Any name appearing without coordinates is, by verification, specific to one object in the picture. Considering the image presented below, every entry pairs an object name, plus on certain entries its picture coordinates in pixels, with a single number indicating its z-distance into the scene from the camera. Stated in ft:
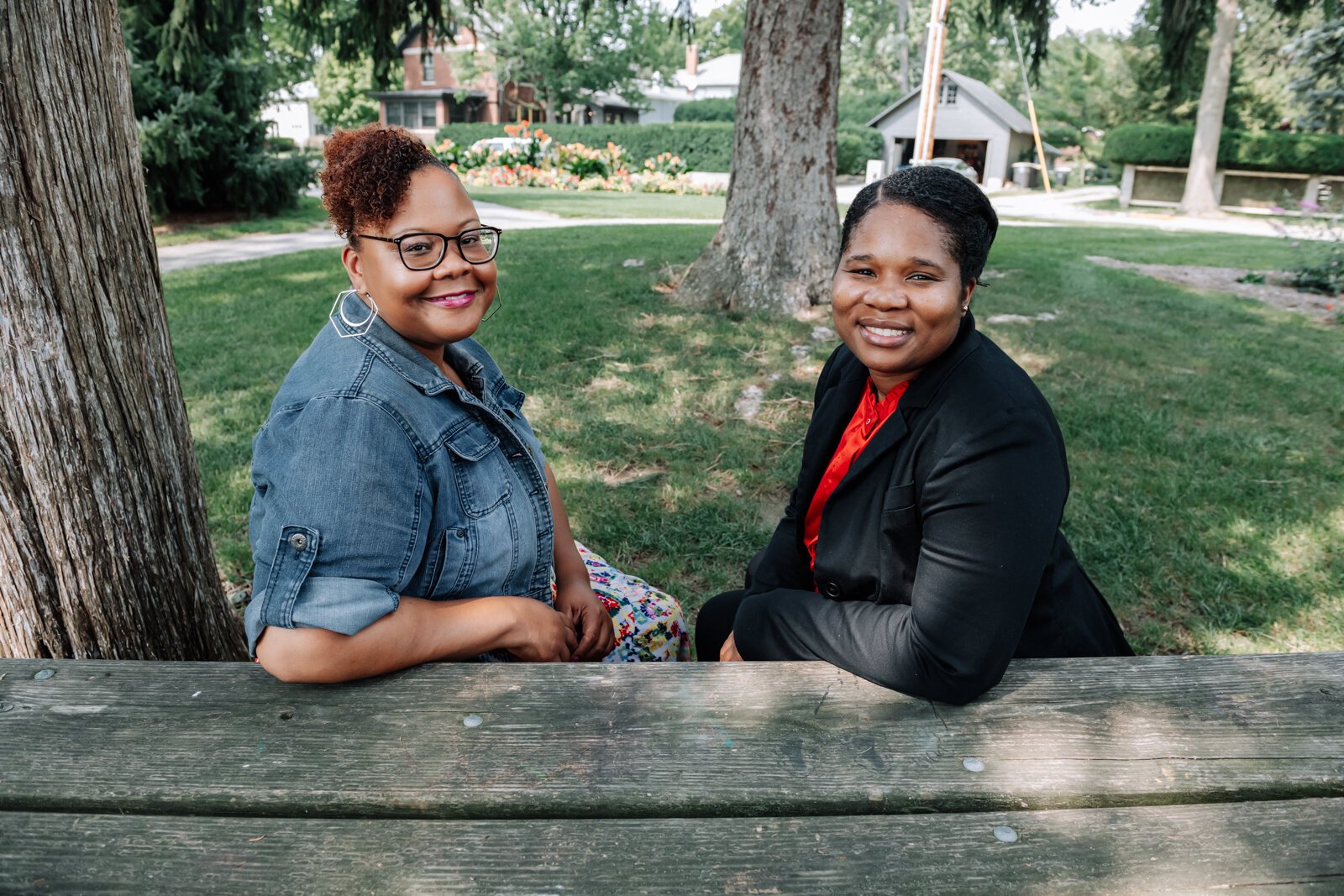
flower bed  82.53
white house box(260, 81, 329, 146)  190.88
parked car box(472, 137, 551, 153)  86.53
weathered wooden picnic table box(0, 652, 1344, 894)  3.71
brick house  148.66
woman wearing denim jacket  4.78
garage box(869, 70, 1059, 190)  140.15
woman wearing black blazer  4.85
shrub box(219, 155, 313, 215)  43.52
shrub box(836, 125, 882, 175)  116.67
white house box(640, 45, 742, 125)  211.00
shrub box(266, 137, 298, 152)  46.60
